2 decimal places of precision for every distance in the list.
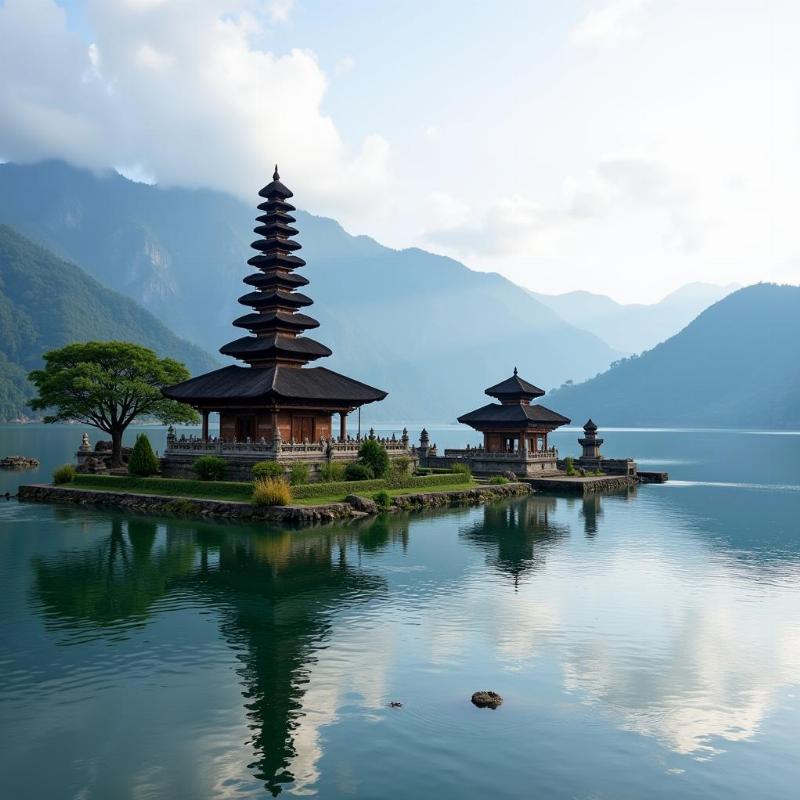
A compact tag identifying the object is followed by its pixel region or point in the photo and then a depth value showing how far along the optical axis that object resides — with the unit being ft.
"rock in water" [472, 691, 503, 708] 54.85
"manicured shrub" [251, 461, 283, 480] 161.17
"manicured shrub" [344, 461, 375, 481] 177.88
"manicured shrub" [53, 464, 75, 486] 189.16
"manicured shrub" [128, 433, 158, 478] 180.96
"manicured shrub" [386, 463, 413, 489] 180.75
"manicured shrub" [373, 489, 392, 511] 162.61
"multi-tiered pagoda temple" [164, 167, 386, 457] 183.52
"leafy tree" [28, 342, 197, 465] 193.77
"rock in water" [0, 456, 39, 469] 292.81
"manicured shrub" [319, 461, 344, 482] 174.91
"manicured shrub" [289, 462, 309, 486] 164.86
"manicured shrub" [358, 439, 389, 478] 184.75
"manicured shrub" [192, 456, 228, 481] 171.94
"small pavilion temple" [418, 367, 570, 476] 245.24
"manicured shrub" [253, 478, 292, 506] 145.79
